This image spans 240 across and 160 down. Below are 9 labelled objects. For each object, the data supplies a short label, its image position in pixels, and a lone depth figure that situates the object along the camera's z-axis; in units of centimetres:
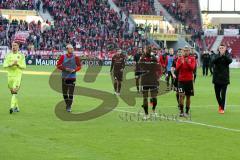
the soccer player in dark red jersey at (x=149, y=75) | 1717
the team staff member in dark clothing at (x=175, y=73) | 1854
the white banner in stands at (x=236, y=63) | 6988
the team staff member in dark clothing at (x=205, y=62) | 4441
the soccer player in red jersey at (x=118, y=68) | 2594
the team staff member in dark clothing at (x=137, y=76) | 1848
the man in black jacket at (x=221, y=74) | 1912
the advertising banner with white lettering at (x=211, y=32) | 7894
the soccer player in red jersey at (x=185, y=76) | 1784
